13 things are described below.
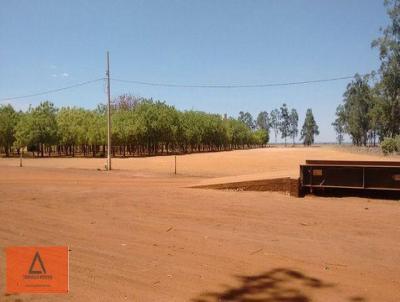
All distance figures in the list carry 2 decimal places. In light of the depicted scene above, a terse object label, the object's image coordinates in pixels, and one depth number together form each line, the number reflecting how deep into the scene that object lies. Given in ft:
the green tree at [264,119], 643.45
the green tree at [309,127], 540.11
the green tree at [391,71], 142.10
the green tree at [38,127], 211.41
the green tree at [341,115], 351.99
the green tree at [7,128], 223.69
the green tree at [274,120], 602.44
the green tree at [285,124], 588.50
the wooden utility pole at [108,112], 103.17
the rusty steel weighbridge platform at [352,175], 40.09
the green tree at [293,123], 590.96
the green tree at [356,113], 300.81
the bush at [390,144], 130.34
